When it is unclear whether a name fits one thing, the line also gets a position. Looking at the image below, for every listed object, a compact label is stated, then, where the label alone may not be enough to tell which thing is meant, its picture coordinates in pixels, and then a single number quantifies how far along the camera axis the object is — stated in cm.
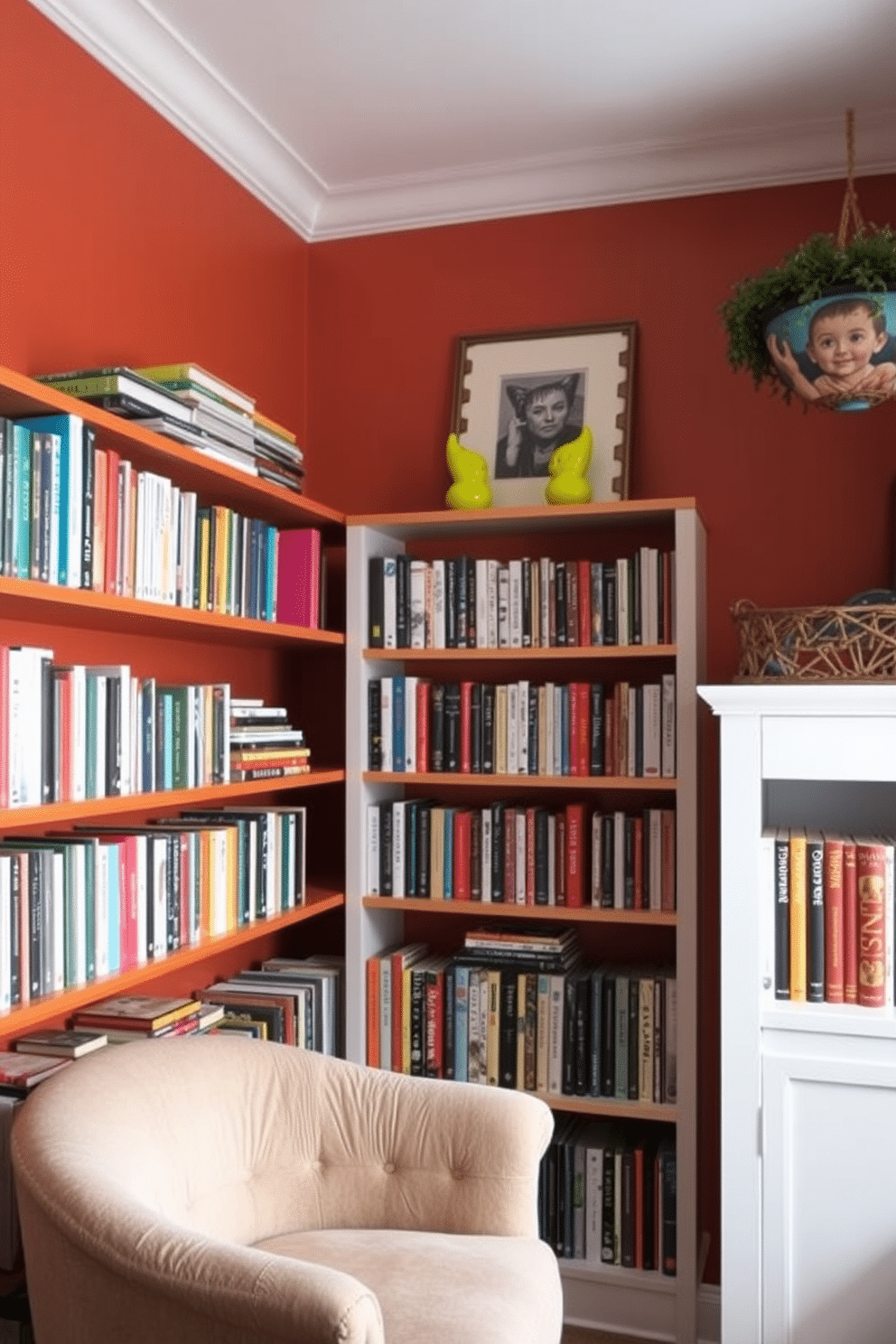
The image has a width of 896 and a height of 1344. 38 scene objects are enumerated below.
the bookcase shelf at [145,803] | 170
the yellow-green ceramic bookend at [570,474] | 267
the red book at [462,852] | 273
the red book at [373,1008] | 277
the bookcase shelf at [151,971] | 169
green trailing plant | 178
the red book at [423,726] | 277
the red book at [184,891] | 218
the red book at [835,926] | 221
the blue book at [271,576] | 255
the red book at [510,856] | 269
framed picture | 286
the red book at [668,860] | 256
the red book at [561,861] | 265
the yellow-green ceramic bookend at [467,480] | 278
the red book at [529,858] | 267
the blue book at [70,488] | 180
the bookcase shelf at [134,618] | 174
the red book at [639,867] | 258
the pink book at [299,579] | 266
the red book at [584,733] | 263
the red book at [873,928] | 218
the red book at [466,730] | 272
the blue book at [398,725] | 278
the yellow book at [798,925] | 223
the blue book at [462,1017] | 270
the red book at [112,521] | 193
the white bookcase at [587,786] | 250
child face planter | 178
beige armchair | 135
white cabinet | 212
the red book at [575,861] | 263
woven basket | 216
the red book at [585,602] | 265
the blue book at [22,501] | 171
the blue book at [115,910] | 197
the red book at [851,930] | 220
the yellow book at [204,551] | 227
